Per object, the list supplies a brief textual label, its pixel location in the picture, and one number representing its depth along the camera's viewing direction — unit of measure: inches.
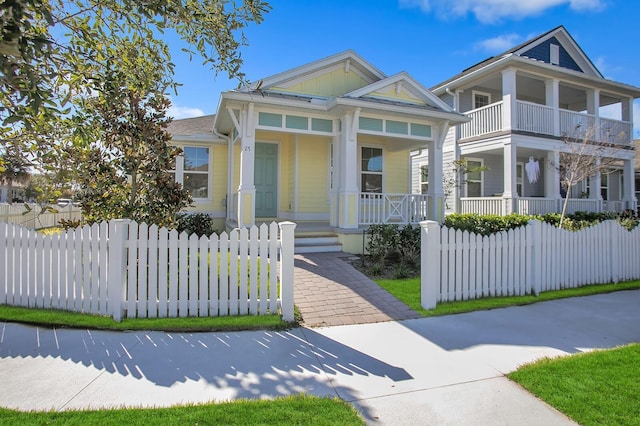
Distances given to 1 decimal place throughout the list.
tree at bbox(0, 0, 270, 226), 92.3
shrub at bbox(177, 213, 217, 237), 421.1
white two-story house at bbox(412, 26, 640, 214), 522.3
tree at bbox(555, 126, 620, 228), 447.8
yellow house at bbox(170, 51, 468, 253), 369.1
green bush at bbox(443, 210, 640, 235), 415.8
